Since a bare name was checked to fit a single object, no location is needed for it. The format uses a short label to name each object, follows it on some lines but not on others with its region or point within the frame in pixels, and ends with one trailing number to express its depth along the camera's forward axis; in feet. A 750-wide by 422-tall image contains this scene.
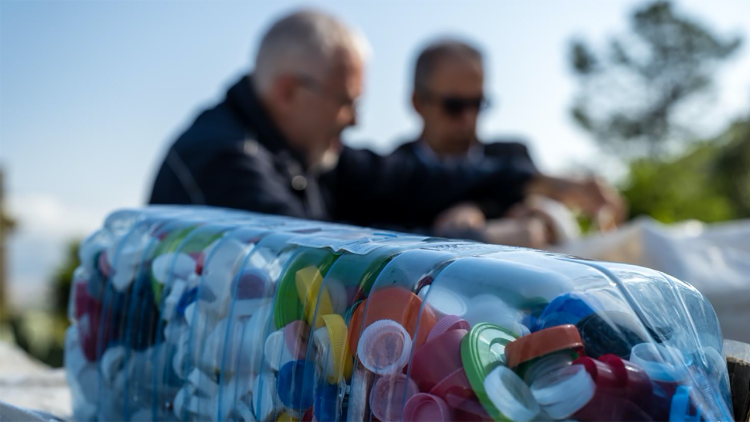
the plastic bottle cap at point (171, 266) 3.13
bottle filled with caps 1.81
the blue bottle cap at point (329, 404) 2.19
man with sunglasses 7.46
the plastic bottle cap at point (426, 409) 1.85
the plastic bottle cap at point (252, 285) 2.65
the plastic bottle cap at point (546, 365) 1.81
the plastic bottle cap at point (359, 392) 2.09
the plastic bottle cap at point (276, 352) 2.40
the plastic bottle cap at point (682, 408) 1.77
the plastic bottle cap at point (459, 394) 1.82
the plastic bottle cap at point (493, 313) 1.92
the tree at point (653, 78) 63.67
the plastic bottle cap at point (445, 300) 2.03
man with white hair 5.26
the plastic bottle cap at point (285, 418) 2.33
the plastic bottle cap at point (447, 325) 1.97
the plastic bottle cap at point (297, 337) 2.37
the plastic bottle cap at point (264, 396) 2.41
